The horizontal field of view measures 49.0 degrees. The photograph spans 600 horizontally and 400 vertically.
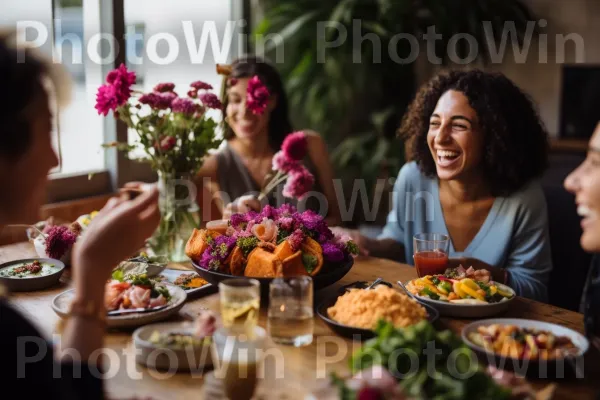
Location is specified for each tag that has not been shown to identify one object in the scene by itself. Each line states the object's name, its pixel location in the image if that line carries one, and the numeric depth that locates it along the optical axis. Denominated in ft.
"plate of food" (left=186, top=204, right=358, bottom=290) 5.33
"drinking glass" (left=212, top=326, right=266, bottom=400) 3.73
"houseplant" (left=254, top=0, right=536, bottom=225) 13.29
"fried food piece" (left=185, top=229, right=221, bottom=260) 5.69
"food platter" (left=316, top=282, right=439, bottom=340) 4.59
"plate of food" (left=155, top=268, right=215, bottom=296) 5.78
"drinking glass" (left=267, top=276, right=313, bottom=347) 4.62
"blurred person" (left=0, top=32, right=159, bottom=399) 3.28
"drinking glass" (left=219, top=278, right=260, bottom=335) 4.50
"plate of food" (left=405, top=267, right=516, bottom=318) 5.16
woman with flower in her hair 9.18
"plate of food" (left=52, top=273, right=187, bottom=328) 4.87
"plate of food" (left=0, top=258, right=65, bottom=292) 5.78
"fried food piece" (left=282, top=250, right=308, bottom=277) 5.28
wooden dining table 3.96
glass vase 6.61
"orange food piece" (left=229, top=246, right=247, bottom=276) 5.43
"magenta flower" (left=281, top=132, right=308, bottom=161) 6.29
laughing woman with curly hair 7.18
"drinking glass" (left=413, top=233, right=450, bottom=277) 5.94
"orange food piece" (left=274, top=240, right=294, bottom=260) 5.31
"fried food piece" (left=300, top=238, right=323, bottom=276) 5.39
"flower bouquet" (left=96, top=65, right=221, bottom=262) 6.34
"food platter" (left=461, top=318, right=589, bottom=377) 4.07
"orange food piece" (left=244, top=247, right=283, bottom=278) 5.26
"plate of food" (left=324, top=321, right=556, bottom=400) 3.25
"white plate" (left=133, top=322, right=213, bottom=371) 4.15
